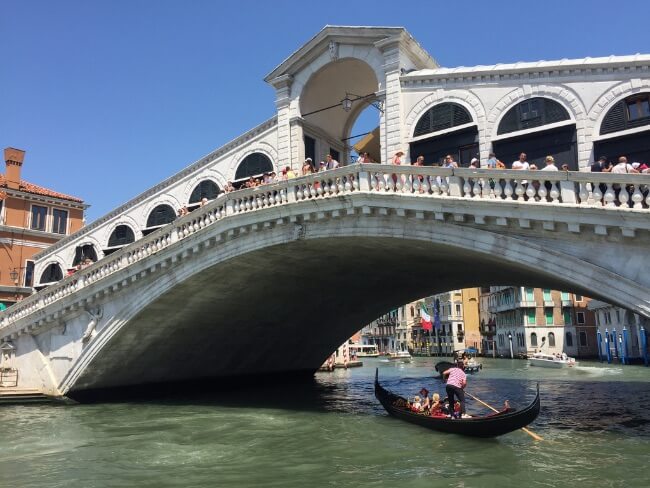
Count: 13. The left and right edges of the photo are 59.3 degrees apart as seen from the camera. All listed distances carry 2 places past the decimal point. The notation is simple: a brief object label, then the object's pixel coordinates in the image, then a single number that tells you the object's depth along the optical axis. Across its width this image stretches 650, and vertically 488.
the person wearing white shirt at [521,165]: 11.52
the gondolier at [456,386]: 11.49
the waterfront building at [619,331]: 40.06
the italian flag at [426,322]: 47.59
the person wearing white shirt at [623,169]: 10.38
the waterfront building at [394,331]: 79.64
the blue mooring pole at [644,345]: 37.25
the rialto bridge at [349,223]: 10.70
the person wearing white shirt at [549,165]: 10.95
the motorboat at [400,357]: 55.14
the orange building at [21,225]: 24.84
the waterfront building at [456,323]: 66.25
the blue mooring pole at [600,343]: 45.79
